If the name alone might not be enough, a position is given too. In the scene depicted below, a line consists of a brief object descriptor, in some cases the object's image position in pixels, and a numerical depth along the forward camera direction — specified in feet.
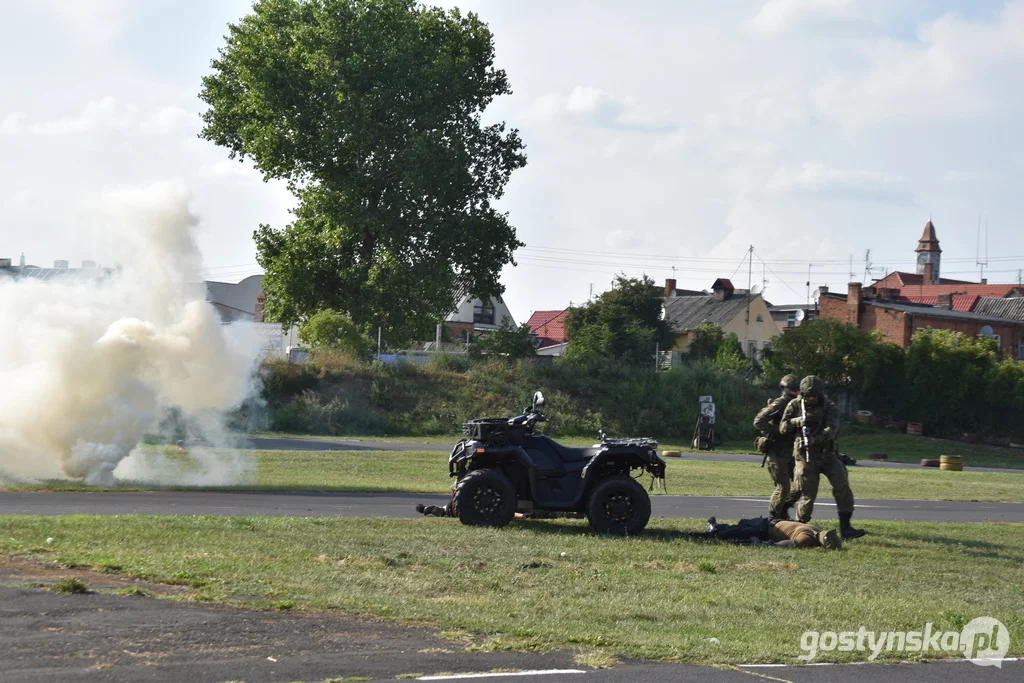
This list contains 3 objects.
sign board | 151.23
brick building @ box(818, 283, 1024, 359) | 248.11
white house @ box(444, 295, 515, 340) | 321.32
